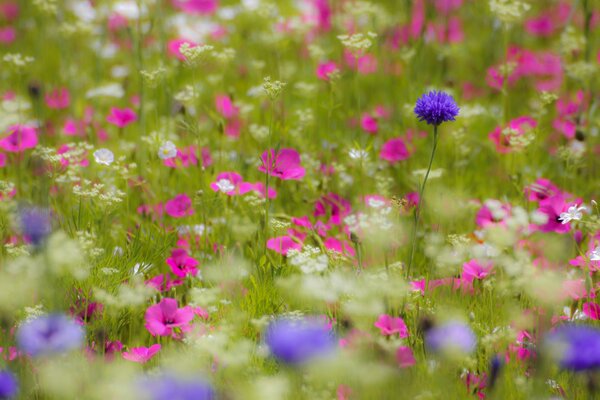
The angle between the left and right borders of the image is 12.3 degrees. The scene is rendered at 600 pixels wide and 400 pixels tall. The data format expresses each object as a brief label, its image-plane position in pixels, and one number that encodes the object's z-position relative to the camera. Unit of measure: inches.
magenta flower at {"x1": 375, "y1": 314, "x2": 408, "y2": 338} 90.4
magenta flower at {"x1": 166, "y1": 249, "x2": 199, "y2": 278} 95.6
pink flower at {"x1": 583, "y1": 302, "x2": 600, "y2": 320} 92.2
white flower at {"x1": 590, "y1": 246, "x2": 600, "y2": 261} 92.5
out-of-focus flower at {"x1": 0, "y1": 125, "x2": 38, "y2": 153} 100.4
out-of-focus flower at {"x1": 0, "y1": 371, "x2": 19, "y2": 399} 86.2
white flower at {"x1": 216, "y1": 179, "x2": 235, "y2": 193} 96.5
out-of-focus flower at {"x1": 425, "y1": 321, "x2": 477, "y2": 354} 86.7
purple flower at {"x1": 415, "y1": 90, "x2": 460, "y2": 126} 92.3
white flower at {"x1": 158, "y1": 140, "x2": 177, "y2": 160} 98.1
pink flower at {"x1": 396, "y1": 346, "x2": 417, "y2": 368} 89.4
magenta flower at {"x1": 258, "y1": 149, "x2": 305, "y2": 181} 96.9
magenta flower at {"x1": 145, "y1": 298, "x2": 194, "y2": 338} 91.9
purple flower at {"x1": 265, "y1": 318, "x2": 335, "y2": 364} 85.2
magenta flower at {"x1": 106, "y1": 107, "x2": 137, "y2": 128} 103.8
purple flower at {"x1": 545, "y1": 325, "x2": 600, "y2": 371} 85.7
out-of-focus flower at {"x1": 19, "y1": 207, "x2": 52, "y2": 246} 86.9
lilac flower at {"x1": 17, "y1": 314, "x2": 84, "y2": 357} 86.5
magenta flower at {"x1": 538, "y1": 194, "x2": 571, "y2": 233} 96.0
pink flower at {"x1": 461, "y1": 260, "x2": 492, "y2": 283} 93.5
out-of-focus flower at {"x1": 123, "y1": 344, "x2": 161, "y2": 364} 90.4
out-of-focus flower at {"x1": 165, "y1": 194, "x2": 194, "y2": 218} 98.6
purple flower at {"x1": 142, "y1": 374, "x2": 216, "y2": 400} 84.5
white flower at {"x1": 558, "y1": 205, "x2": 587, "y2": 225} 93.8
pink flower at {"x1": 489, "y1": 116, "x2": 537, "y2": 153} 101.9
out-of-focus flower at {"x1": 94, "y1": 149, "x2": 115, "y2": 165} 97.7
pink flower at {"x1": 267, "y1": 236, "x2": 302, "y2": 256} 95.5
